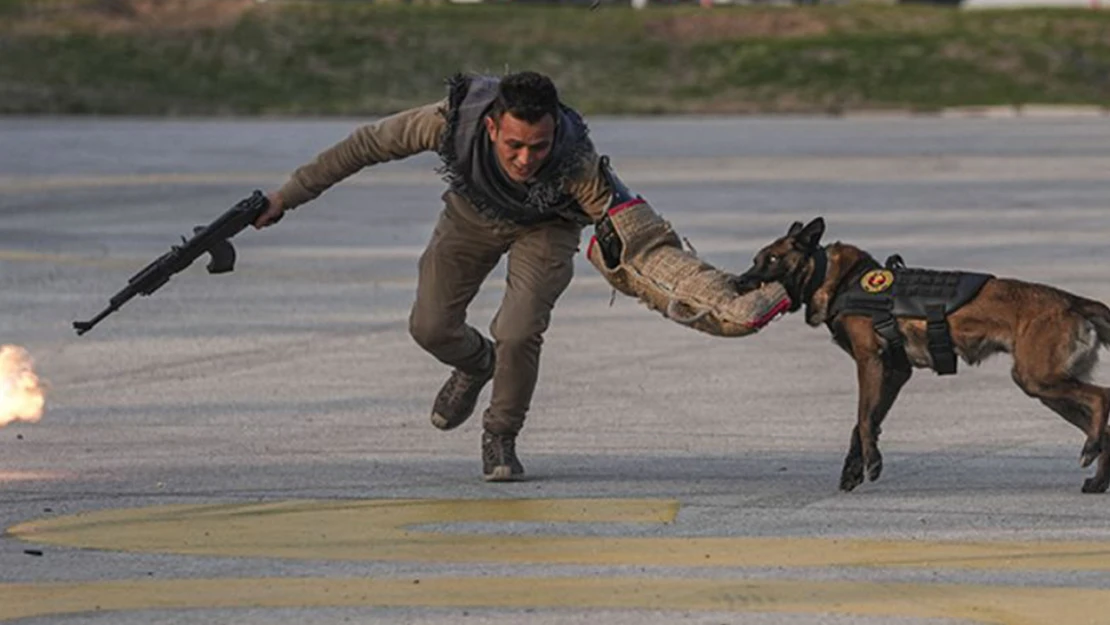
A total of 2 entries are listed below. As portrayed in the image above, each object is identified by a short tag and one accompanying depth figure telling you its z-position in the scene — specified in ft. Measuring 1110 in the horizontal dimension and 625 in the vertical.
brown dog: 61.94
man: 61.39
